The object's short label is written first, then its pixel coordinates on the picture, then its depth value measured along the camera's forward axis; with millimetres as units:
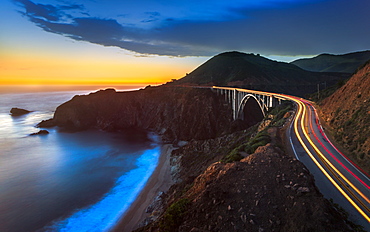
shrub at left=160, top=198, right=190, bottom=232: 11683
